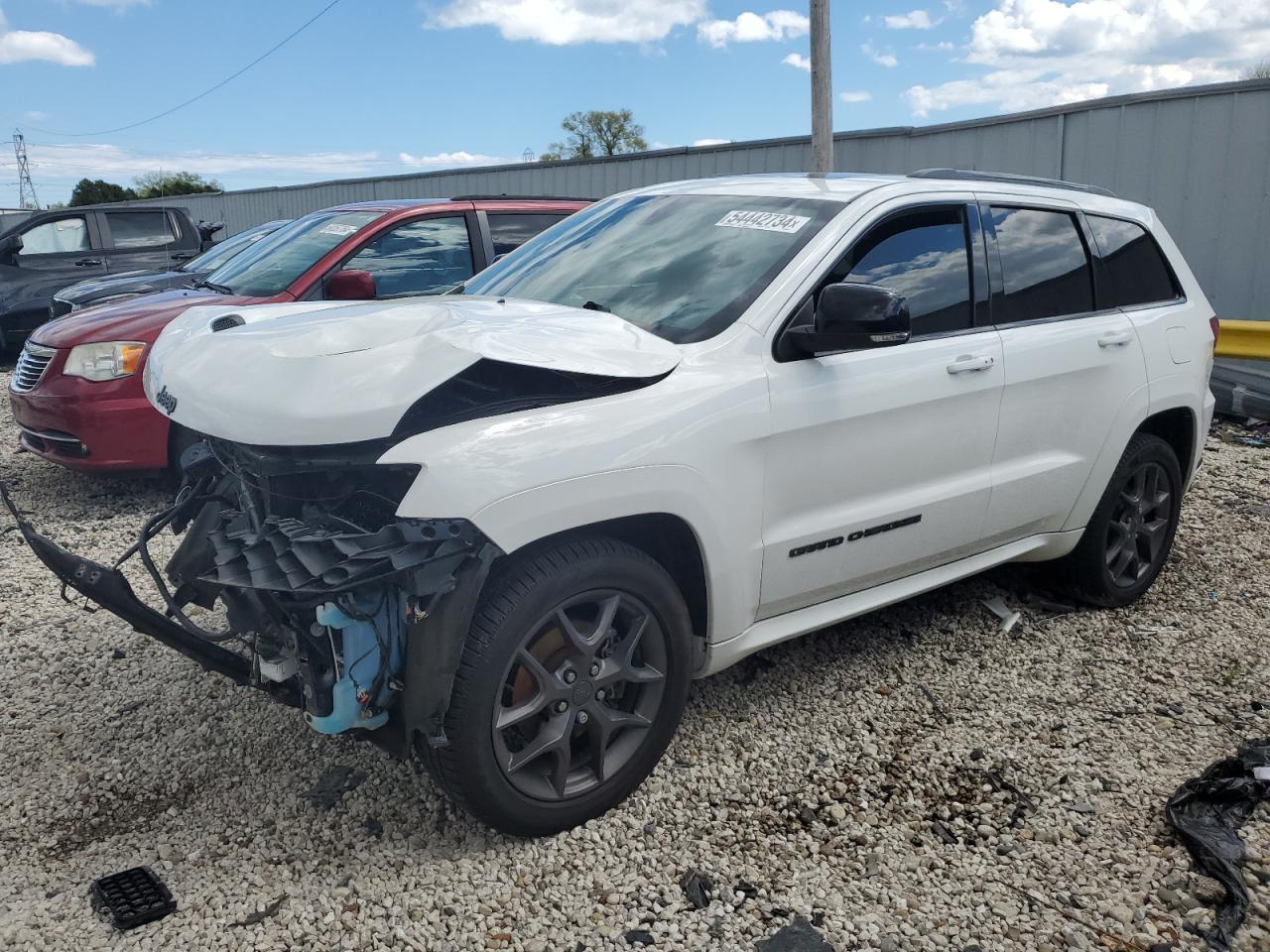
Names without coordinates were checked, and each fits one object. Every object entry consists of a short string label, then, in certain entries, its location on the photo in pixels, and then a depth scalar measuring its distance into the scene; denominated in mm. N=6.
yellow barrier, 8031
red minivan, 5719
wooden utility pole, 10586
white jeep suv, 2527
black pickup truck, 10891
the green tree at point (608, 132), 65750
